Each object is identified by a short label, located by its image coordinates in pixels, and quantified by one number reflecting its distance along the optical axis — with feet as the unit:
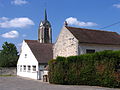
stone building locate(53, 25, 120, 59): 88.89
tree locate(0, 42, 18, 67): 166.66
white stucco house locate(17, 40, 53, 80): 106.63
